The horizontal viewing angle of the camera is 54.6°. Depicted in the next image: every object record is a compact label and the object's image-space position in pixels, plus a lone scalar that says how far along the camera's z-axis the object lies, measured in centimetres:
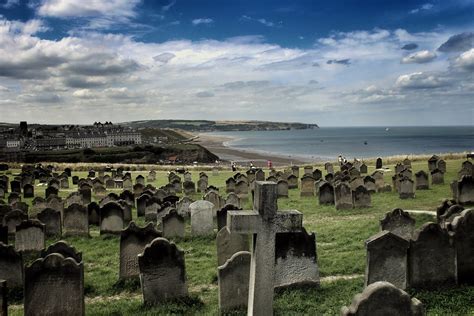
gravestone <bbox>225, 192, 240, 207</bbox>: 1862
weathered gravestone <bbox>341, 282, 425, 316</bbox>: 523
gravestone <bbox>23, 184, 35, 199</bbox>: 2761
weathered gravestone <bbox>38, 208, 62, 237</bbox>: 1617
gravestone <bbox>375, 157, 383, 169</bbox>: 3608
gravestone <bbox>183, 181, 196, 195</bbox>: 2768
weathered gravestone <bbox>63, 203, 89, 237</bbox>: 1631
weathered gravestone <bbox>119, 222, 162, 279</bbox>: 1080
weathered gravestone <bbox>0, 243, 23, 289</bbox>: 1034
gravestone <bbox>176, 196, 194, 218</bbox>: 1820
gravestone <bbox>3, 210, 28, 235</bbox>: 1577
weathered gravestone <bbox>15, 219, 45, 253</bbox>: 1354
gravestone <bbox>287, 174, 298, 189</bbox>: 2856
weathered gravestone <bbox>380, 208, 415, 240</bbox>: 1200
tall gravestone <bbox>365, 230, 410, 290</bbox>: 877
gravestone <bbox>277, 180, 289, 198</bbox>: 2445
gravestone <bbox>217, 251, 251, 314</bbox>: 851
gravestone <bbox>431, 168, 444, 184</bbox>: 2505
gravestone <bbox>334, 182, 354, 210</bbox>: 1922
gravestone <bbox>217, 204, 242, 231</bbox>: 1460
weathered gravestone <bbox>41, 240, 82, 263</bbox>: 967
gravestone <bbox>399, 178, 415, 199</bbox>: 2117
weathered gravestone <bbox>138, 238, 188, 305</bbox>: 902
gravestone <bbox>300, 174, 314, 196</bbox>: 2426
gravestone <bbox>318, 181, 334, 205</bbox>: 2100
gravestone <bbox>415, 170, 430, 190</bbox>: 2333
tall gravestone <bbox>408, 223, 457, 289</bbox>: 898
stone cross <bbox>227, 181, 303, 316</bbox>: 673
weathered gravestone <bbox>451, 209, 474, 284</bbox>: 912
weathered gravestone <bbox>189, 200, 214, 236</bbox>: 1550
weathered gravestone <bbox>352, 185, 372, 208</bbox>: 1942
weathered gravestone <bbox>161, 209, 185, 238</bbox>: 1494
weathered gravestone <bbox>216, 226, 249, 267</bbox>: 1086
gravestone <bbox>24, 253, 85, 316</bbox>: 834
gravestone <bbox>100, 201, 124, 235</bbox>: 1620
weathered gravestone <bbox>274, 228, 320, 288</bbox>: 939
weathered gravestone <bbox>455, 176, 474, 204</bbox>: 1791
